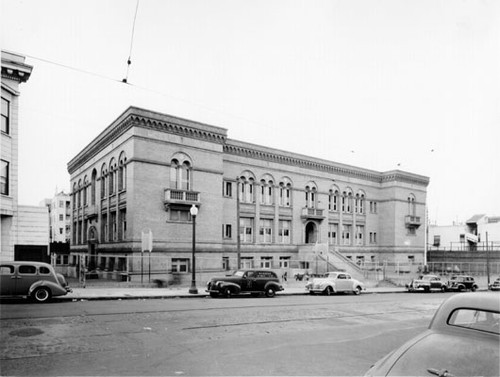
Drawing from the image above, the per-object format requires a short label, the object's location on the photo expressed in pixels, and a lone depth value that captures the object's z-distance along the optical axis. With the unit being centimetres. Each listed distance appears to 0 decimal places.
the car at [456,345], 360
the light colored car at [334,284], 2647
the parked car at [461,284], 3306
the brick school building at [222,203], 3058
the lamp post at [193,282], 2286
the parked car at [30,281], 1669
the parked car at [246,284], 2173
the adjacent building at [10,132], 2045
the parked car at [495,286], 3316
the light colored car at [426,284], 3209
